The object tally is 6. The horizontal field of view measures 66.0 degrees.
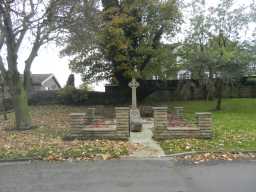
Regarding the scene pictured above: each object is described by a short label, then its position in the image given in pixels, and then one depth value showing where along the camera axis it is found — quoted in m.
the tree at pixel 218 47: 10.26
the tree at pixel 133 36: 10.74
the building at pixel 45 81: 22.82
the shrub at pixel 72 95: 13.67
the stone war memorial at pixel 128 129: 5.75
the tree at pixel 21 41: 6.83
